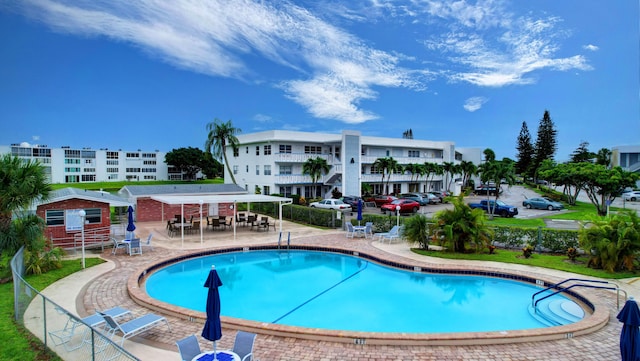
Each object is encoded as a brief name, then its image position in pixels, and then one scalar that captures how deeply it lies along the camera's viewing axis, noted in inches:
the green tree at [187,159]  3629.4
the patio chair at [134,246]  640.4
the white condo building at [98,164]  3230.8
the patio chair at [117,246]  655.1
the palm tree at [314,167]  1592.0
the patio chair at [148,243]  683.5
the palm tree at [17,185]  482.9
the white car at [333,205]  1306.8
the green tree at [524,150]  3208.7
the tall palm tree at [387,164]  1792.6
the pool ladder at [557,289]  430.0
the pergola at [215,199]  768.3
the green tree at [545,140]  2965.1
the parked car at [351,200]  1429.6
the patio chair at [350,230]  852.6
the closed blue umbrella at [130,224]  691.8
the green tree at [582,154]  3337.6
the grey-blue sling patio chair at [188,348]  249.1
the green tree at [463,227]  647.8
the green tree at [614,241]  513.3
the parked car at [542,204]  1473.9
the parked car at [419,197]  1589.6
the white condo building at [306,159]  1609.3
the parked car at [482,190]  2195.1
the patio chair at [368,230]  843.4
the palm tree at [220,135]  1849.2
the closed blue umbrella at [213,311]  257.6
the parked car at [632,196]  1785.8
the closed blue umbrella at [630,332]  219.8
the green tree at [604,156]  3134.8
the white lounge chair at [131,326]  297.0
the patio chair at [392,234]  780.6
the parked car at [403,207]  1280.8
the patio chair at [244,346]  260.1
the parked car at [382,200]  1460.0
